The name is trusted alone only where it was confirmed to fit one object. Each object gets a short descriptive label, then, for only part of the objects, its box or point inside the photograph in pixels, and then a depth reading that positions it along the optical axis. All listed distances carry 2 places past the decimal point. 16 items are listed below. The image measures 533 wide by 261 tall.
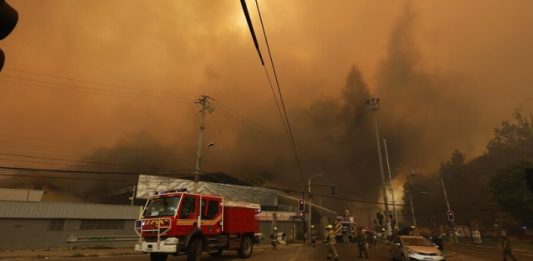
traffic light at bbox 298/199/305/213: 39.53
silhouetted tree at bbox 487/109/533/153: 93.44
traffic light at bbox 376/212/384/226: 41.69
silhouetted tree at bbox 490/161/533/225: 47.19
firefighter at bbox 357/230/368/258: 19.39
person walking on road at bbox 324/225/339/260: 17.10
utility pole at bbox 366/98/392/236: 41.62
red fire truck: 12.48
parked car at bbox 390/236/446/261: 14.39
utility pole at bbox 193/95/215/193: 28.11
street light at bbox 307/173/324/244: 40.99
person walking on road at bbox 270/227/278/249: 27.85
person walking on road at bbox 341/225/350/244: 45.41
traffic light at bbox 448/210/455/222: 40.41
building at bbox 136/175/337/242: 51.91
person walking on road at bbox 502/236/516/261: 16.84
